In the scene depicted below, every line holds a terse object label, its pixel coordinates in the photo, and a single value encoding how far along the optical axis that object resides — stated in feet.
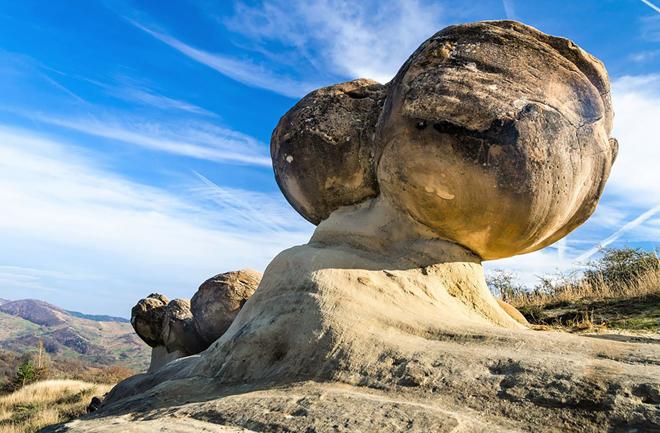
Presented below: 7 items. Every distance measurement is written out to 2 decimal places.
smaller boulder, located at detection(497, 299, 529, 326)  18.32
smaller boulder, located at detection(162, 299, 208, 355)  32.63
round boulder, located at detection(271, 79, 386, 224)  15.35
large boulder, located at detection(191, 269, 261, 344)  29.19
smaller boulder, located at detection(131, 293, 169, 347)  40.17
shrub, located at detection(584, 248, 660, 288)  35.27
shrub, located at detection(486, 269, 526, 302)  36.26
